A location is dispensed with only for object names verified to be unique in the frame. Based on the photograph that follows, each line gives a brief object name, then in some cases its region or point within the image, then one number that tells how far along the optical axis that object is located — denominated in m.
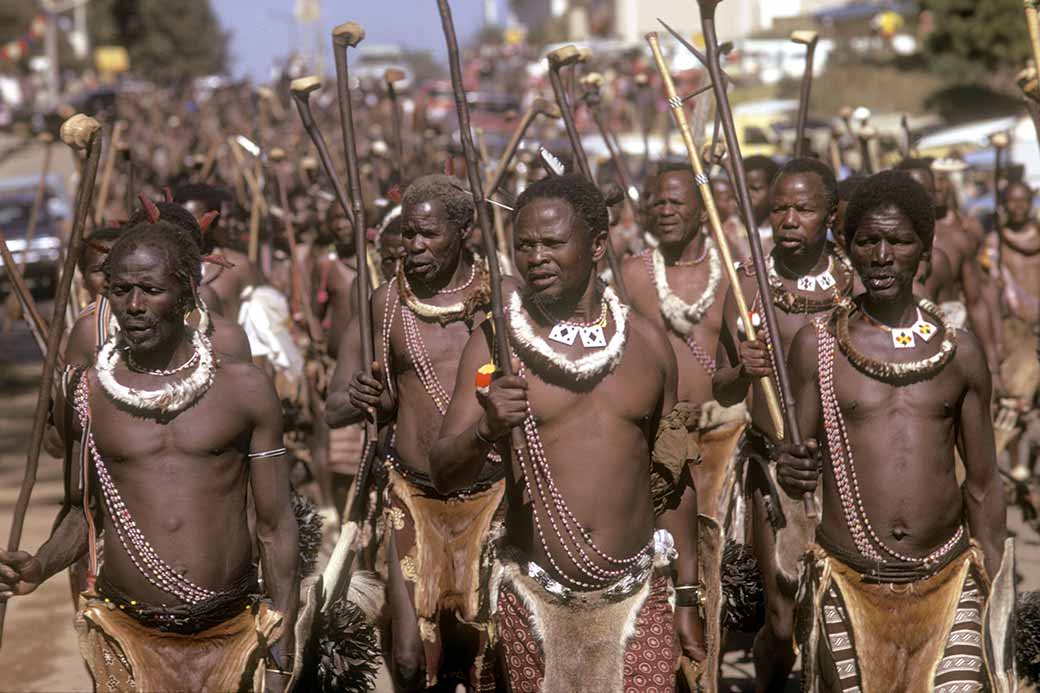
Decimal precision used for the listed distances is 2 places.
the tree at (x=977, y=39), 40.00
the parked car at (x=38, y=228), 24.47
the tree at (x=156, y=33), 88.94
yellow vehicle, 22.53
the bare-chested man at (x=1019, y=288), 11.64
